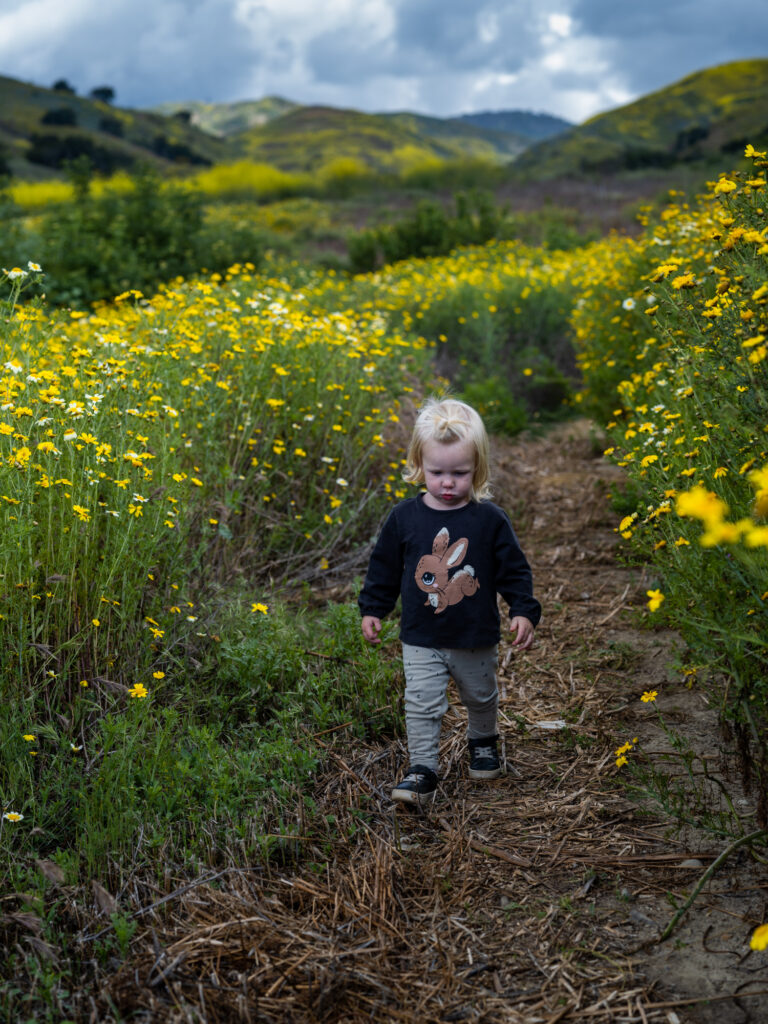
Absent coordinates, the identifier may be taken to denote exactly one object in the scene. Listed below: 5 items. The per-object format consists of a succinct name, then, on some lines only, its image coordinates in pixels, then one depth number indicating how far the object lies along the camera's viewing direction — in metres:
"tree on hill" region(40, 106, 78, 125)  50.38
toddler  2.74
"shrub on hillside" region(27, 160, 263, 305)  11.37
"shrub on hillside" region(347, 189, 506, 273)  16.06
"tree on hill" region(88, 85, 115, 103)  59.59
